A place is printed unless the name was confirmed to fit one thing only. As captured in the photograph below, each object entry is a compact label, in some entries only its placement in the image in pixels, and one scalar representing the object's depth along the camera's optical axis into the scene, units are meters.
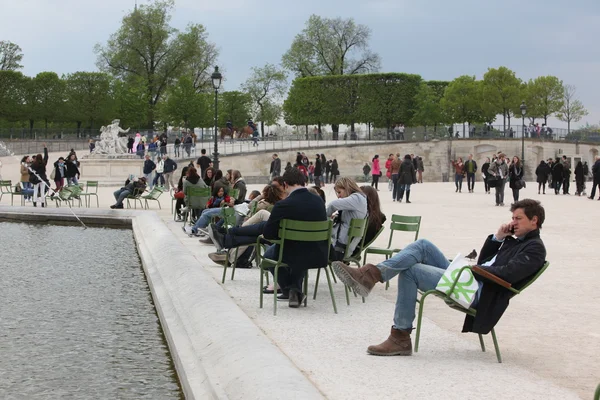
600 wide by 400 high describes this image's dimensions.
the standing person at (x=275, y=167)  32.21
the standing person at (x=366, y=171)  44.97
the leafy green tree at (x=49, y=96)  62.66
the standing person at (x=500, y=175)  21.83
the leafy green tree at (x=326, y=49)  70.00
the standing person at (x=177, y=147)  44.81
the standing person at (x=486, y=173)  29.02
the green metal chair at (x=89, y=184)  20.61
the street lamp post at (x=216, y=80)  24.47
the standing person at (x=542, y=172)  30.30
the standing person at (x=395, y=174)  24.81
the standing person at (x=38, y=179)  19.64
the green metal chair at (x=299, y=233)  6.75
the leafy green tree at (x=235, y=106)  73.75
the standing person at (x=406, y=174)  23.45
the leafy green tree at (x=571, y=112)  83.31
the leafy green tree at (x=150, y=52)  62.84
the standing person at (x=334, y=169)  41.62
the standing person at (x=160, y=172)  29.27
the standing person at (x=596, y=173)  24.92
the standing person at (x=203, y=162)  24.84
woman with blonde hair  7.76
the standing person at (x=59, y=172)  22.09
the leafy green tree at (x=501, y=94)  70.94
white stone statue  38.66
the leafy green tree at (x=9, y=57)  66.12
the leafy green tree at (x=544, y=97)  78.31
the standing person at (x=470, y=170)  30.92
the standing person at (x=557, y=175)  30.06
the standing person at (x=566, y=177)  29.78
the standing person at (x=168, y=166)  27.66
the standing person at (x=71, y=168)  24.31
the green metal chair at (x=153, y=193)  18.34
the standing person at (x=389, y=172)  31.42
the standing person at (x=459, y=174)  31.11
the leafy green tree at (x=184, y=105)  59.75
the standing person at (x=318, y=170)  35.91
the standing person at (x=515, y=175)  21.39
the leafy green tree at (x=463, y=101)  71.56
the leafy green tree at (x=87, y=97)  63.09
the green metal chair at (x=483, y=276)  5.13
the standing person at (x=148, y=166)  27.76
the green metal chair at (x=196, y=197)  14.08
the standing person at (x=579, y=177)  28.27
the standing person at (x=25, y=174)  20.50
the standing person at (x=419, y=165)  39.74
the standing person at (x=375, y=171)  30.44
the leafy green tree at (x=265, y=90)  72.94
